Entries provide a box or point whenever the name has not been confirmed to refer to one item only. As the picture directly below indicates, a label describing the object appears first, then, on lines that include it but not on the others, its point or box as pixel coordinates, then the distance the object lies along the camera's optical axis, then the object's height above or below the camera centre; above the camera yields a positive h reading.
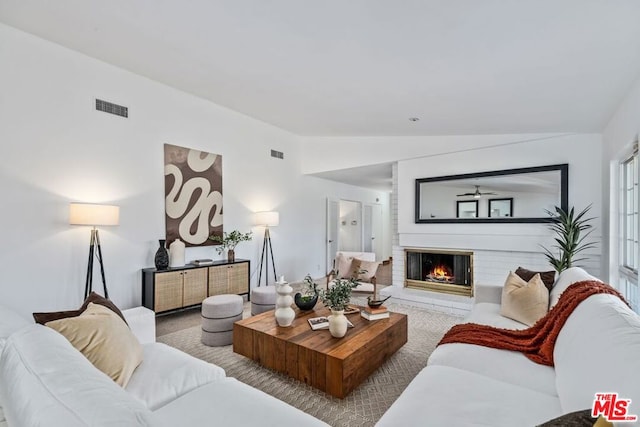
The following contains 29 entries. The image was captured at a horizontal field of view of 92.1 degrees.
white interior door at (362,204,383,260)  8.72 -0.45
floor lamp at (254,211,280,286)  5.32 -0.40
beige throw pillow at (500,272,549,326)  2.47 -0.72
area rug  2.06 -1.32
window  2.93 -0.16
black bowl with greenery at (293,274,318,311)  3.09 -0.88
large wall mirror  4.16 +0.28
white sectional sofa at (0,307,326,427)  0.71 -0.49
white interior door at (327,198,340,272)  7.25 -0.35
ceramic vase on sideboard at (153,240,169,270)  3.99 -0.59
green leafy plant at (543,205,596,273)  3.71 -0.29
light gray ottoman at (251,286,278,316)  3.79 -1.07
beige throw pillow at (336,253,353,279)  5.06 -0.87
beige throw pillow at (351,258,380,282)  4.80 -0.86
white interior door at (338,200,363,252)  8.09 -0.34
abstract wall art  4.38 +0.27
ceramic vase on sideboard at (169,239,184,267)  4.19 -0.57
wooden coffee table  2.14 -1.04
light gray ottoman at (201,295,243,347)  3.13 -1.11
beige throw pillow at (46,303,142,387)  1.52 -0.67
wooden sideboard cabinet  3.83 -0.96
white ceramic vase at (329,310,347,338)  2.44 -0.88
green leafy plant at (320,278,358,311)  2.59 -0.70
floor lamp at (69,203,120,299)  3.24 -0.07
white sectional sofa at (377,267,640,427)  1.12 -0.87
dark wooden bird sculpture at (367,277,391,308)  2.95 -0.86
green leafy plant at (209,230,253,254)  4.87 -0.43
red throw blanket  1.82 -0.81
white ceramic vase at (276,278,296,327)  2.67 -0.82
